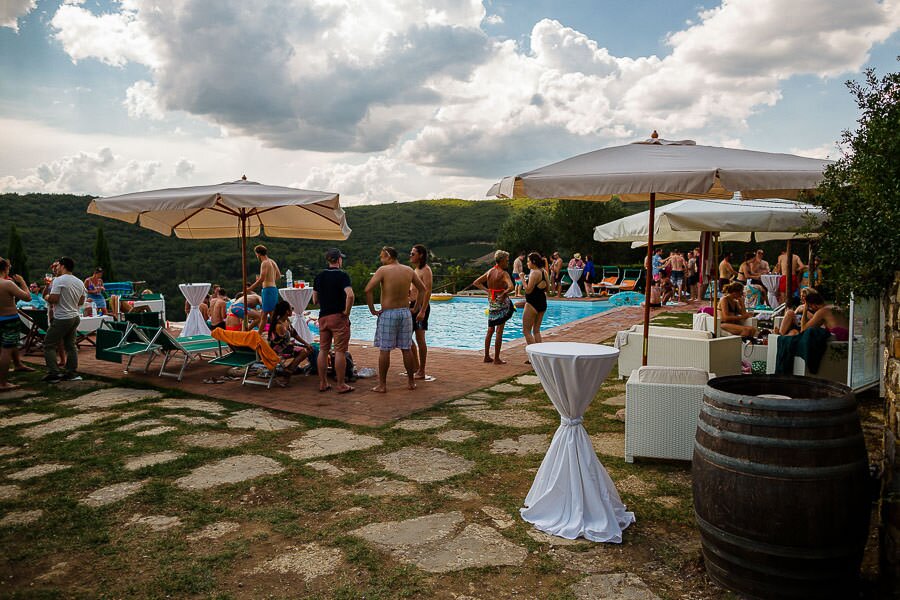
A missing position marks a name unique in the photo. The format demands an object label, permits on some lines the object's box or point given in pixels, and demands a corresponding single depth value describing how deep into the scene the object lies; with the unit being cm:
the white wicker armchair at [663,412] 383
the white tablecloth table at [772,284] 1162
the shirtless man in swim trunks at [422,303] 664
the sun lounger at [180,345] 687
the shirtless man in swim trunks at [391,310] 593
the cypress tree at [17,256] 1750
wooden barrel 222
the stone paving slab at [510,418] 492
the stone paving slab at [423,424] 486
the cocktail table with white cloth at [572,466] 303
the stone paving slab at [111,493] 349
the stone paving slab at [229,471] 376
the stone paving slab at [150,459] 407
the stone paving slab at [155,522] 315
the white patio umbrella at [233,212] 605
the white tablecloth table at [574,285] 1842
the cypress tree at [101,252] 1927
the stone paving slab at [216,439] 451
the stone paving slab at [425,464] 382
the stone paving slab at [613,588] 245
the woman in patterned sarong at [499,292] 739
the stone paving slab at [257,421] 498
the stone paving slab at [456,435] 455
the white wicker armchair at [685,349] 564
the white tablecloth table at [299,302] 832
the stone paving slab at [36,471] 390
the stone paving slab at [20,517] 322
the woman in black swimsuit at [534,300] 708
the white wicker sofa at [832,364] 529
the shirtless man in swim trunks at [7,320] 639
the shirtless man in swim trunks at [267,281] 811
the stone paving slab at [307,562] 267
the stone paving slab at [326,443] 430
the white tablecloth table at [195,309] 1023
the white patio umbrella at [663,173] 389
